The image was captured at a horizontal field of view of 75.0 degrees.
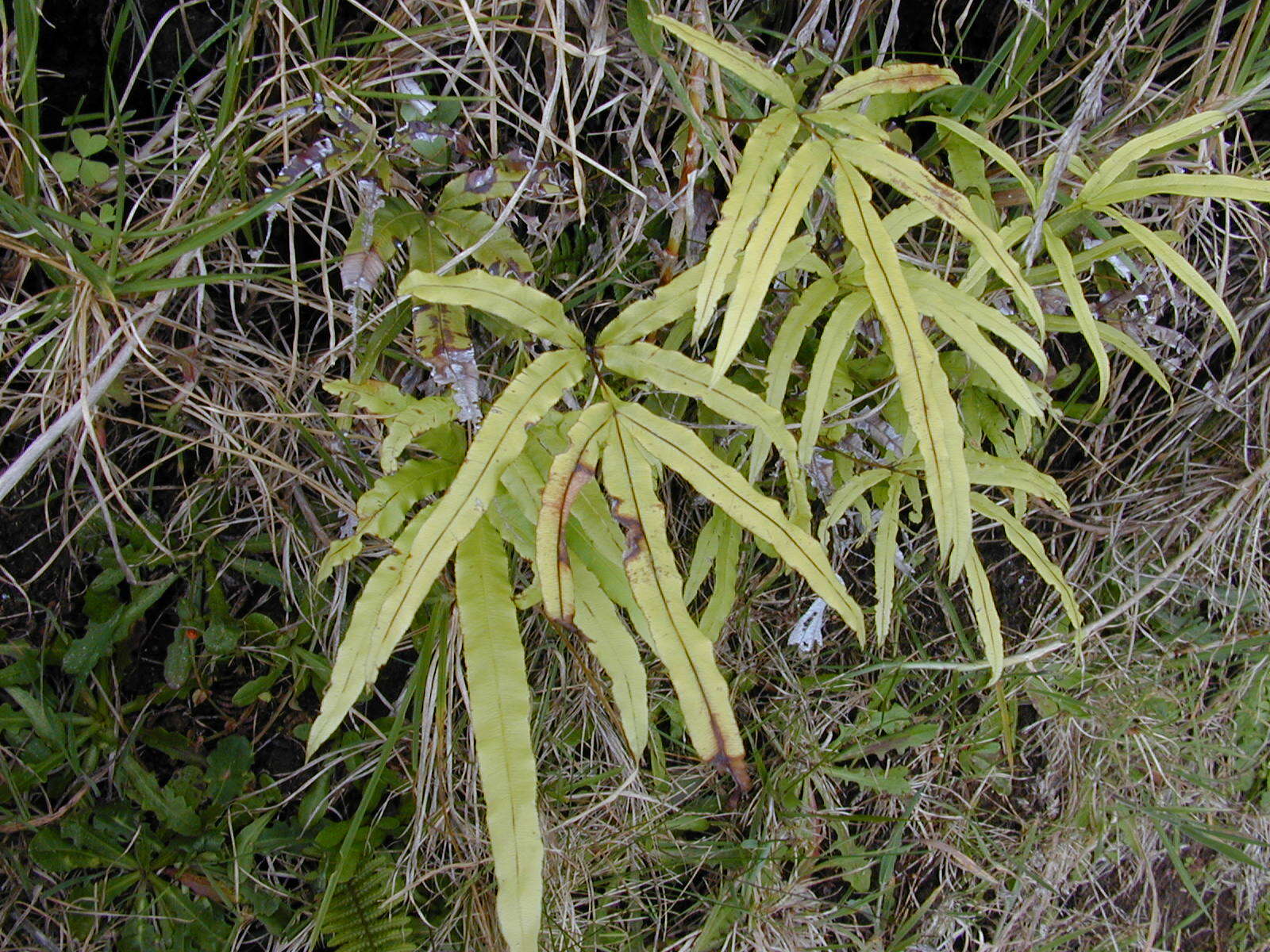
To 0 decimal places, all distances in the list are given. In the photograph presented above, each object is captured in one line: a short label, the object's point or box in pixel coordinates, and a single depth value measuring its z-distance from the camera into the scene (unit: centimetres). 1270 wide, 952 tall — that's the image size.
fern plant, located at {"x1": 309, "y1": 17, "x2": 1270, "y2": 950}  65
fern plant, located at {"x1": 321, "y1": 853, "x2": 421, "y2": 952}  105
